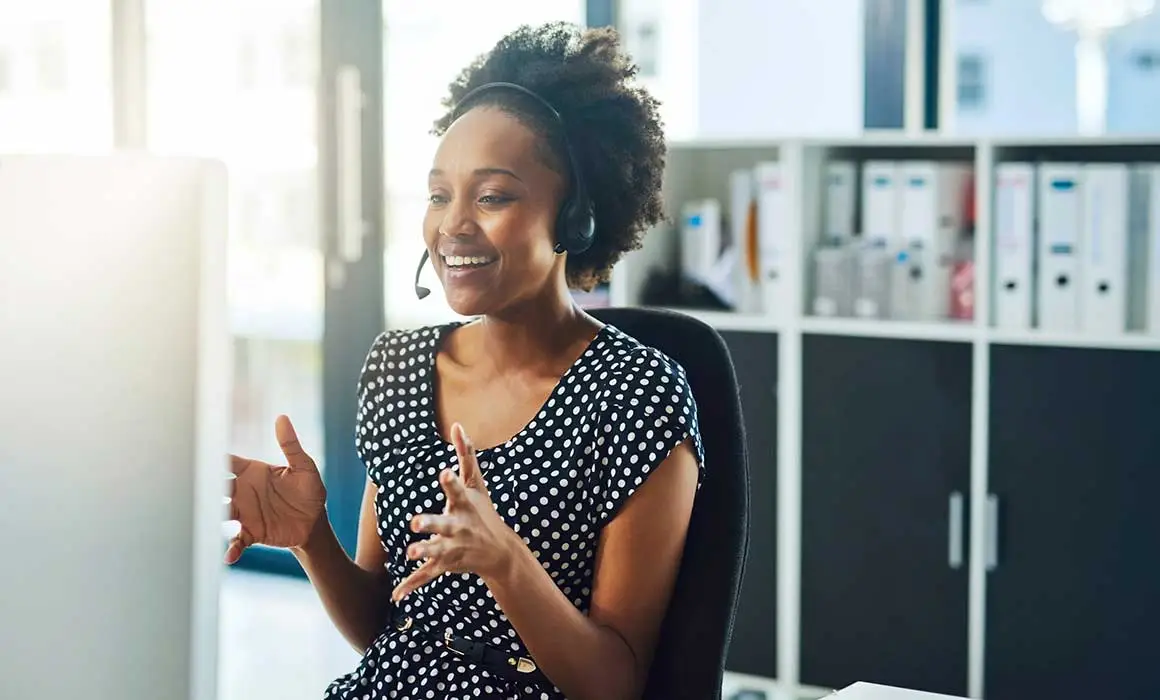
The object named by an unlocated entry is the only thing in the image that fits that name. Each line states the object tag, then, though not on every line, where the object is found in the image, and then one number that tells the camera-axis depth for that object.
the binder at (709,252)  3.31
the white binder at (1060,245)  2.92
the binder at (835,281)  3.18
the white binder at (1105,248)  2.87
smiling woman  1.35
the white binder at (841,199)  3.22
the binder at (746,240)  3.27
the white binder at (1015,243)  2.95
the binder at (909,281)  3.11
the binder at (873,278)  3.14
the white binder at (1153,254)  2.83
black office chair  1.37
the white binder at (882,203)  3.12
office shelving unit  2.85
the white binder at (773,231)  3.19
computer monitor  0.65
